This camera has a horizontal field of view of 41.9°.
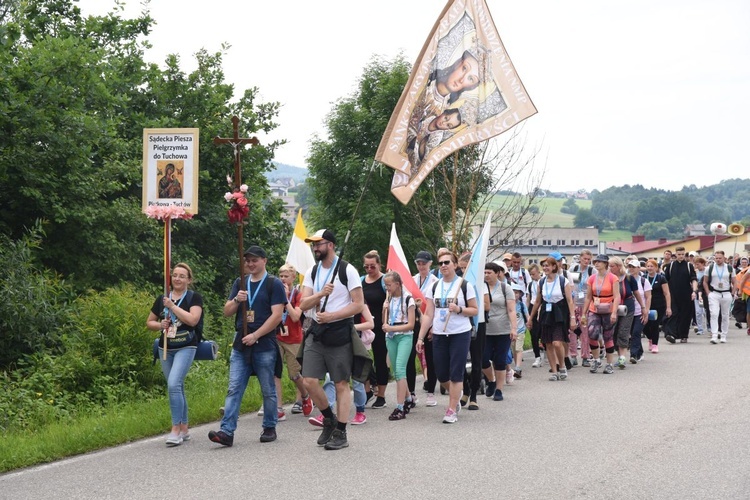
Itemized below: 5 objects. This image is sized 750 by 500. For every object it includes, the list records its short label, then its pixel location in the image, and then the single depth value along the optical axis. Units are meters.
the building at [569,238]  126.38
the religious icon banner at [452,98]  11.50
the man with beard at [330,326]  9.02
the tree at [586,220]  169.12
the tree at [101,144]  15.54
